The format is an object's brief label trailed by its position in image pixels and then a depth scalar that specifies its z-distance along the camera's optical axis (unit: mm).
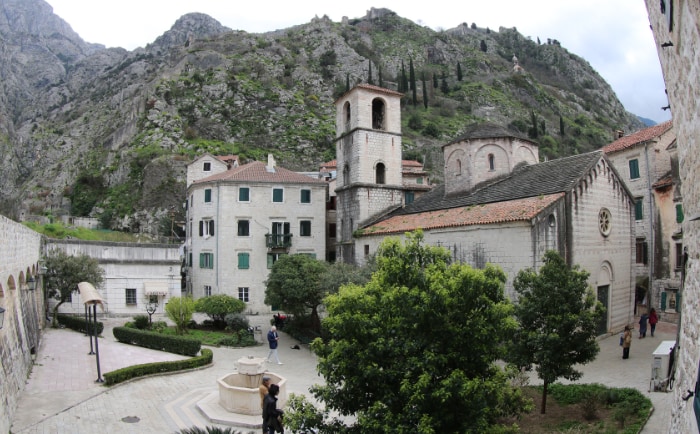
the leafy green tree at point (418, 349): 8086
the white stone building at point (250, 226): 35219
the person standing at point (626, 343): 17625
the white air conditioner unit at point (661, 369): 13453
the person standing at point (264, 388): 11922
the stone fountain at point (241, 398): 13406
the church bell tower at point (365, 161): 32281
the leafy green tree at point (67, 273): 25391
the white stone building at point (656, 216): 26250
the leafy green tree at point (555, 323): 12617
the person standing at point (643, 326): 21312
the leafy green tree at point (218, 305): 27344
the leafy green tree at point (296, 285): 25875
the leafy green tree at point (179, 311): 24703
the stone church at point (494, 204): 20188
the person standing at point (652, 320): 21797
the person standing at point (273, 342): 20906
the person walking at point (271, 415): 10211
